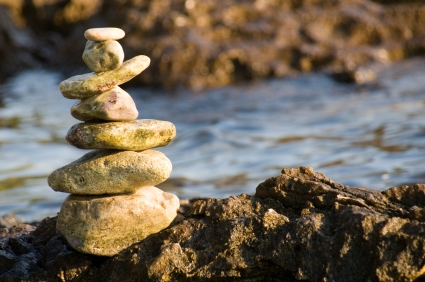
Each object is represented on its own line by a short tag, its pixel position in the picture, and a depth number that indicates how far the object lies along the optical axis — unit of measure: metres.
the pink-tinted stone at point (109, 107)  8.44
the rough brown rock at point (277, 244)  7.29
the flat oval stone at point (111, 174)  8.41
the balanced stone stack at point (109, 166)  8.30
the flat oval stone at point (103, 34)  8.41
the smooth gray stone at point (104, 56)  8.54
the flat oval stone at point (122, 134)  8.41
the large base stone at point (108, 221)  8.25
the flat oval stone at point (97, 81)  8.53
